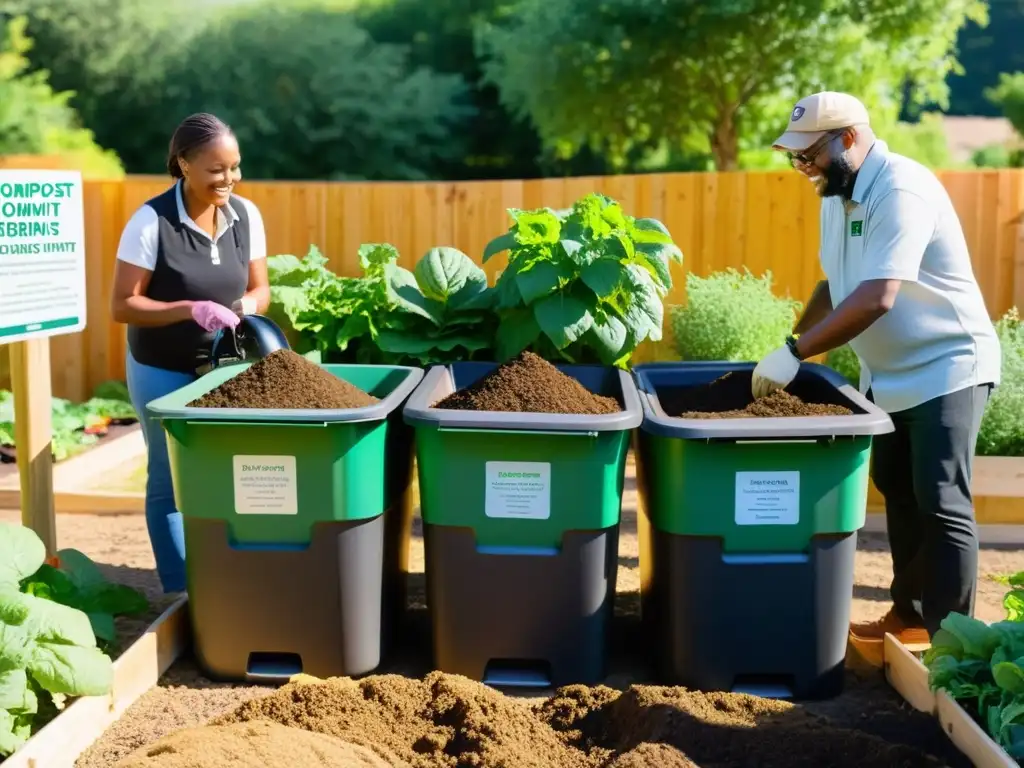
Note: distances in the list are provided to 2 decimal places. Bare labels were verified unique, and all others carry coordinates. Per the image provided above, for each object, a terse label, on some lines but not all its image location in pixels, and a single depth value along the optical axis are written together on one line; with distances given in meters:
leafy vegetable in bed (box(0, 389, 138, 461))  7.48
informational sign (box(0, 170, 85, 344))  4.11
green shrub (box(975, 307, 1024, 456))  6.18
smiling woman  4.26
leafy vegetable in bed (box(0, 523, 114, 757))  3.28
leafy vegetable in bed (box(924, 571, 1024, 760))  3.20
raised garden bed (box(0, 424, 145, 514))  6.43
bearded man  3.78
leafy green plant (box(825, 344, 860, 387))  6.95
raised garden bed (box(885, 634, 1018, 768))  3.16
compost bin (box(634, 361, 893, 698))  3.73
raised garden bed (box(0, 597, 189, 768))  3.29
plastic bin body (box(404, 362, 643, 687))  3.76
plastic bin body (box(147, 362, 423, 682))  3.80
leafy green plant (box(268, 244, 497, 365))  5.29
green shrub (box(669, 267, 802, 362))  7.00
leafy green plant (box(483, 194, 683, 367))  4.62
